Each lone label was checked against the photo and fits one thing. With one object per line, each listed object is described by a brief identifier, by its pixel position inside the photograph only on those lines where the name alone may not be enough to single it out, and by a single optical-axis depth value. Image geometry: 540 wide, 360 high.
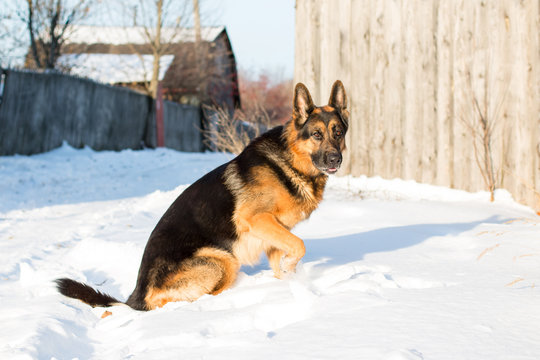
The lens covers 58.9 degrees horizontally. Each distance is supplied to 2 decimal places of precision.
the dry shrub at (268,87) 41.28
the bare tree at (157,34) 25.70
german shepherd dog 3.44
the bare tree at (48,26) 18.72
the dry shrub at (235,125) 8.64
